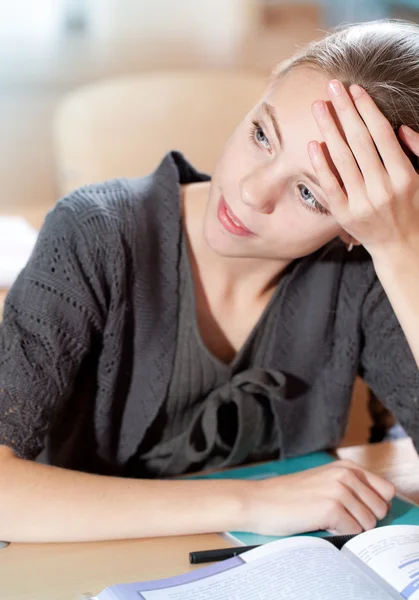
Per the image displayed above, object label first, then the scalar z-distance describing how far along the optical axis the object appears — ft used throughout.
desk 4.06
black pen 4.18
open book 4.00
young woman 4.36
